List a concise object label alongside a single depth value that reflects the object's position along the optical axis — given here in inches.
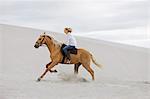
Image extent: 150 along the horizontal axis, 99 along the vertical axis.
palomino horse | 615.2
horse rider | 609.0
